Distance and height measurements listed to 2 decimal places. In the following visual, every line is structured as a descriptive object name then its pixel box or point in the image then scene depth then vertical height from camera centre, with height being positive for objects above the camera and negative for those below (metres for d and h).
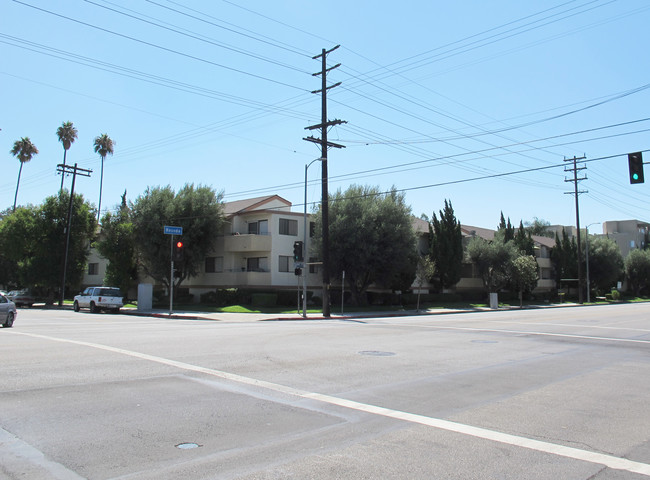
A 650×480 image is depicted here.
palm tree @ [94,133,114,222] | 66.94 +18.93
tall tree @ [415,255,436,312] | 41.38 +2.20
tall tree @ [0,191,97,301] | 45.72 +4.93
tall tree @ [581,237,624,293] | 68.88 +4.74
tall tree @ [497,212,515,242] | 57.32 +7.29
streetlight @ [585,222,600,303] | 60.56 +6.33
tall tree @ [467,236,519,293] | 53.06 +3.98
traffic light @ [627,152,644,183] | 18.06 +4.49
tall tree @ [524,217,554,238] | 110.19 +14.44
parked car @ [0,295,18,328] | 18.89 -0.63
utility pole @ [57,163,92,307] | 43.94 +7.15
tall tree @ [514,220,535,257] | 59.91 +6.43
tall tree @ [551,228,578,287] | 67.12 +5.07
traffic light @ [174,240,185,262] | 31.08 +2.68
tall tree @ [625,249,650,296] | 78.38 +4.78
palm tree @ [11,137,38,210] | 63.62 +17.39
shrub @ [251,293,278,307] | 37.94 -0.23
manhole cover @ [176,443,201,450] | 5.32 -1.51
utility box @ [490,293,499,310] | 46.16 -0.20
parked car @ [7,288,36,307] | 44.81 -0.28
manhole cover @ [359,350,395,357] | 12.41 -1.32
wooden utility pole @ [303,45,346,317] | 31.27 +9.12
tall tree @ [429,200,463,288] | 49.06 +4.77
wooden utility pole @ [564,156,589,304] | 55.41 +11.14
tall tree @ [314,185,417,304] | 39.03 +4.40
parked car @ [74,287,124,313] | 35.00 -0.24
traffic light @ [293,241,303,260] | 30.43 +2.58
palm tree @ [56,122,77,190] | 59.00 +17.84
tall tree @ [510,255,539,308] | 52.59 +2.75
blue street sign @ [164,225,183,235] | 30.83 +3.84
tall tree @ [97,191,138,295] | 44.75 +4.19
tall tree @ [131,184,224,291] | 40.97 +5.63
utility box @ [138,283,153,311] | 36.59 -0.09
